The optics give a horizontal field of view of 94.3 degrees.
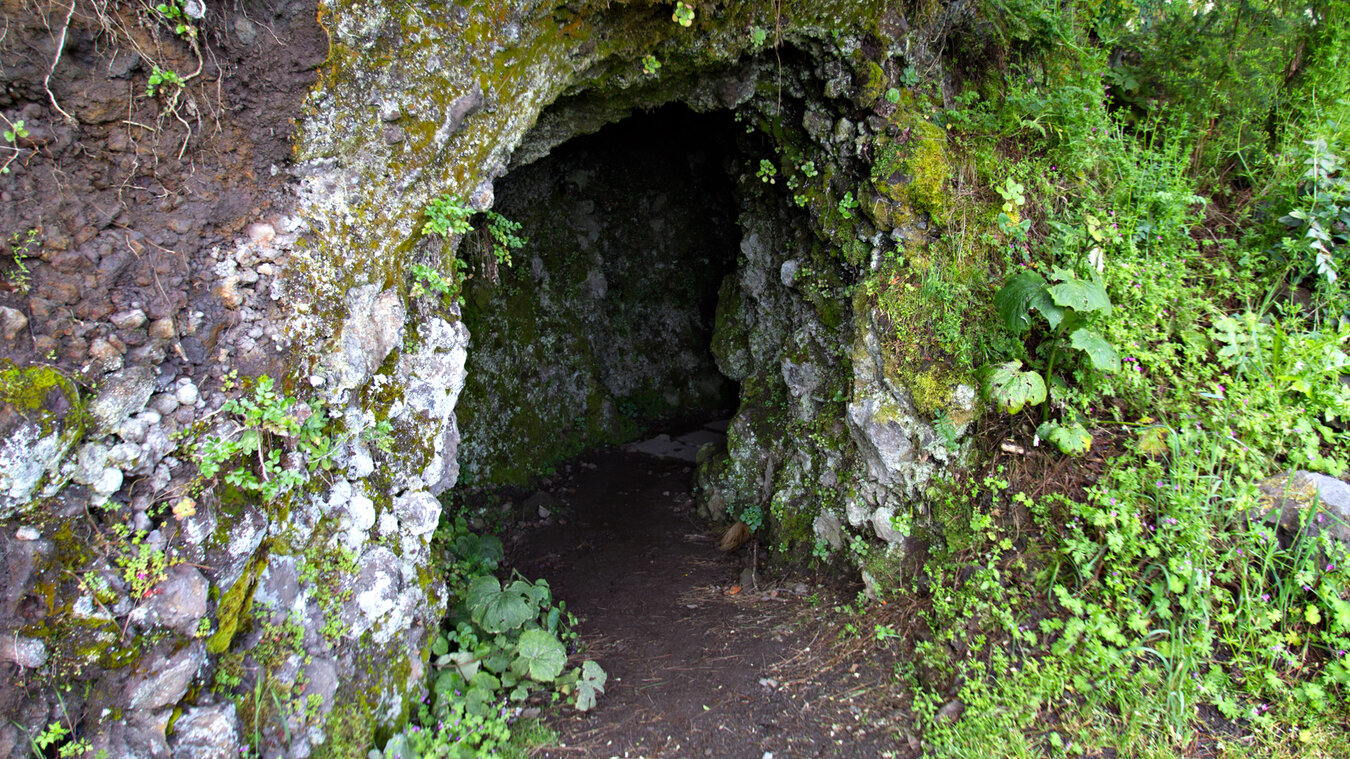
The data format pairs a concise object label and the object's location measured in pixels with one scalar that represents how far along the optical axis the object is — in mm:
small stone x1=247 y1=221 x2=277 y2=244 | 2473
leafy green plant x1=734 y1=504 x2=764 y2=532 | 5141
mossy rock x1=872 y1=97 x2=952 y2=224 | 3893
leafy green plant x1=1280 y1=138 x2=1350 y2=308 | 3586
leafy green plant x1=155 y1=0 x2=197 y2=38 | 2262
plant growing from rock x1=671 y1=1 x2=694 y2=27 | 3553
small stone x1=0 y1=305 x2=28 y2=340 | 1916
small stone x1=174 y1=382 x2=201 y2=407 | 2242
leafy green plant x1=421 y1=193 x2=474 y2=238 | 3010
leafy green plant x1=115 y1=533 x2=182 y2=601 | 2049
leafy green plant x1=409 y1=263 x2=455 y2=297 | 2951
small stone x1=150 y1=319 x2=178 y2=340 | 2211
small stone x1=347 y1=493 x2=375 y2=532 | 2779
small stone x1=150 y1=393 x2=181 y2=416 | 2199
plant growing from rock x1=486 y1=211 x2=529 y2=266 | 3775
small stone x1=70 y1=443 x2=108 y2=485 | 2000
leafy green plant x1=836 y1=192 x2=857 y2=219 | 4180
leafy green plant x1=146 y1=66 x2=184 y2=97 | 2232
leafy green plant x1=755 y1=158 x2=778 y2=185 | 4534
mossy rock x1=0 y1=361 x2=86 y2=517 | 1833
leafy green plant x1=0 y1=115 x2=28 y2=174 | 1979
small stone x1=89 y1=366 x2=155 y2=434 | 2057
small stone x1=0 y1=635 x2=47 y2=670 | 1820
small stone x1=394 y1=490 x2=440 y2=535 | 3033
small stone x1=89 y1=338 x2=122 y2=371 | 2078
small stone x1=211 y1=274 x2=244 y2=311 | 2383
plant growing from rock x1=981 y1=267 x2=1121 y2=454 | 3270
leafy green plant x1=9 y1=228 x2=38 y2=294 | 1974
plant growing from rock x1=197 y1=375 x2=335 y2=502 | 2279
